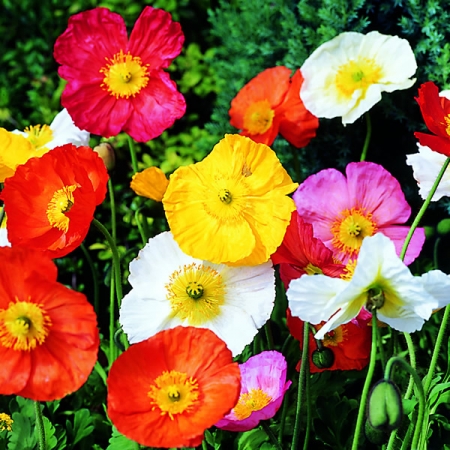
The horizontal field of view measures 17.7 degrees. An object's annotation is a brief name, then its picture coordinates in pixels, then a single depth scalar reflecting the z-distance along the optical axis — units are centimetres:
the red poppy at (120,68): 94
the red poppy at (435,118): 79
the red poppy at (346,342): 88
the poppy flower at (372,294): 72
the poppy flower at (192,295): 81
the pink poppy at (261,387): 80
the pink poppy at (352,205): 89
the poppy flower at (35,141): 88
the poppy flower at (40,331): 74
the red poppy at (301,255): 82
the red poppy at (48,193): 82
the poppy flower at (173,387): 73
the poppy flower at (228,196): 81
